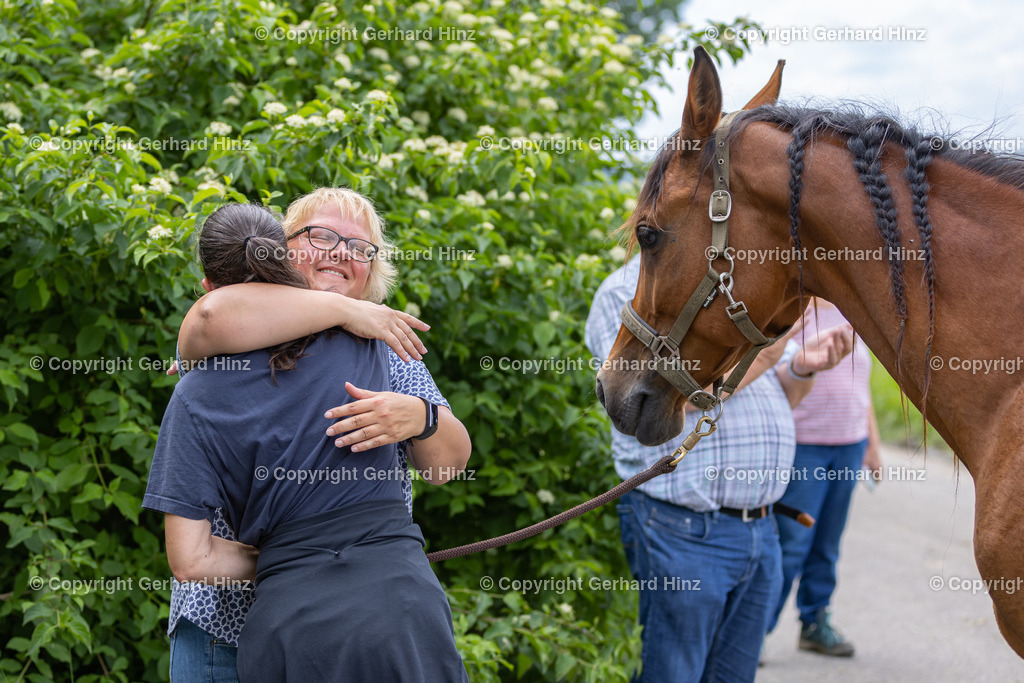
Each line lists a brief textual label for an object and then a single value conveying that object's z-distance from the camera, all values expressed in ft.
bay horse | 14.85
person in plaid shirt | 17.08
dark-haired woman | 14.36
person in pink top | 22.28
